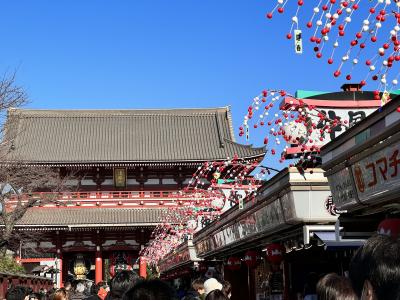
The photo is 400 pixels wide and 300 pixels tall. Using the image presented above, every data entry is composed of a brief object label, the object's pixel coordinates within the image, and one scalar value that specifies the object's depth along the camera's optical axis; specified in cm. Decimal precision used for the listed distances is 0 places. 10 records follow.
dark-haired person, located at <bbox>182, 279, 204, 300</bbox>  771
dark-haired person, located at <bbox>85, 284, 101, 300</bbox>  611
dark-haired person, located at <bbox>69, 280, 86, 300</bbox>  991
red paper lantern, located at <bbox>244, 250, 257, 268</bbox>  1328
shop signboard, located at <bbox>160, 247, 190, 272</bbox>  2232
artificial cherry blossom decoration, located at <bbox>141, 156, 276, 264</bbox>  1515
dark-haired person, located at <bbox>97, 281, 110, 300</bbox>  821
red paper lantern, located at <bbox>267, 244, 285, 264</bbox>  1075
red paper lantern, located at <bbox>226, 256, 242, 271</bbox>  1586
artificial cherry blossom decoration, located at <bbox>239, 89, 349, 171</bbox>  855
